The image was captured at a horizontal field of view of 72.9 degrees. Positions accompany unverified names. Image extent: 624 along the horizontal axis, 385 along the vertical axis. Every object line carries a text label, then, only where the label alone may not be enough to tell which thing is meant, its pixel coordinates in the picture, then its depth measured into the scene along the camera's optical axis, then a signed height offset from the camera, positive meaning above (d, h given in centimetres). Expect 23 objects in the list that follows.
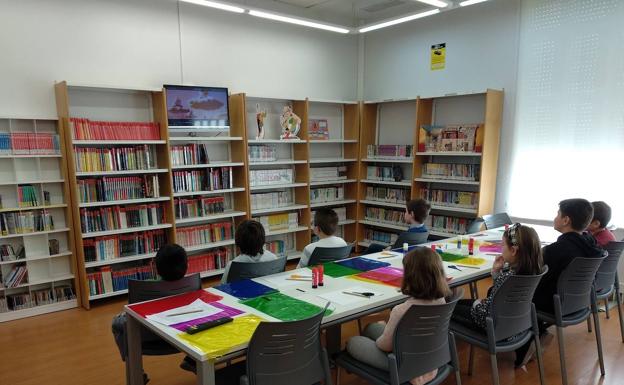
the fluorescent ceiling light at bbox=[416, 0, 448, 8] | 447 +138
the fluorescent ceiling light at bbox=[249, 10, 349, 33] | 478 +136
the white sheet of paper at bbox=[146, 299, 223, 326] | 212 -92
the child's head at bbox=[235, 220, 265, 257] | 303 -73
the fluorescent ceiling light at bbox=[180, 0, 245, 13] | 435 +136
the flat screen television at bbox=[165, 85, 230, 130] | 493 +34
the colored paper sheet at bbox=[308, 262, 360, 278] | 291 -96
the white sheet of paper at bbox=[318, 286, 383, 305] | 236 -93
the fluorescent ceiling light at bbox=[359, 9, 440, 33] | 484 +136
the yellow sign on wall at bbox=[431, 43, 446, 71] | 598 +108
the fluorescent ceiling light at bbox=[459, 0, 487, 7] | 448 +137
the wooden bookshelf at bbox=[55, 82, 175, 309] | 436 -9
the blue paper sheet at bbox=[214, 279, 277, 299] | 250 -94
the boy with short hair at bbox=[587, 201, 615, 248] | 370 -81
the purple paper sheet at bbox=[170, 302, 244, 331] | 204 -91
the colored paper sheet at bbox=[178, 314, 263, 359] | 179 -90
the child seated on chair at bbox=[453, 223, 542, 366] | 256 -78
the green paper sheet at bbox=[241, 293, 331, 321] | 216 -92
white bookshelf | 422 -91
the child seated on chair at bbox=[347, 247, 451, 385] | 211 -80
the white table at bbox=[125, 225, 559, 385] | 180 -94
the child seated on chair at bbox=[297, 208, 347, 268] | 345 -78
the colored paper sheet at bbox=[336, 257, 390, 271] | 309 -97
